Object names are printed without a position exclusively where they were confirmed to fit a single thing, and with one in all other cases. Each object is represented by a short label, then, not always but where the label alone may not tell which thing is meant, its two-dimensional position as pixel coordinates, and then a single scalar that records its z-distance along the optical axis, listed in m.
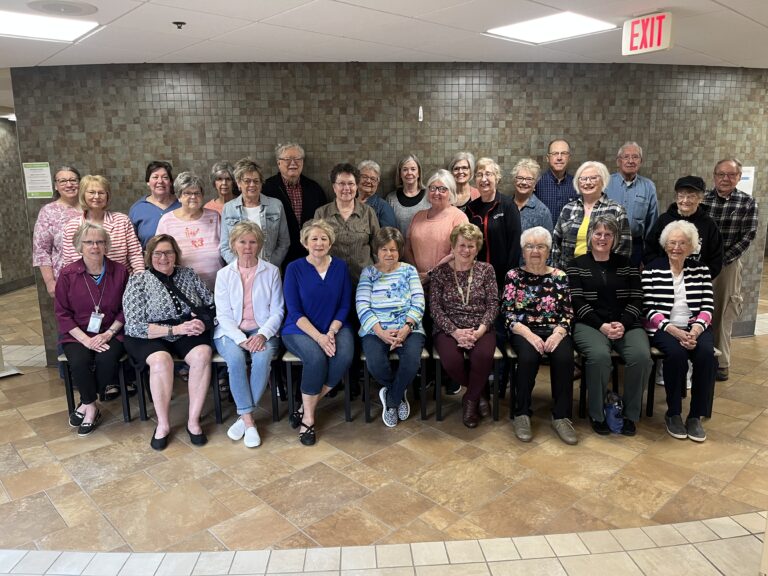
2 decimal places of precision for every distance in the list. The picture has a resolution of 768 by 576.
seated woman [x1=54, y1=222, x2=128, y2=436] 3.49
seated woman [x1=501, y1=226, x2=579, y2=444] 3.42
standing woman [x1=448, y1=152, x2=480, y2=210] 4.15
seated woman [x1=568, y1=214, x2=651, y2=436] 3.39
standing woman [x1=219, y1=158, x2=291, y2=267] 3.79
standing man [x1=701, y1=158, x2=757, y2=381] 4.07
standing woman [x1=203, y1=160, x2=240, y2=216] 4.11
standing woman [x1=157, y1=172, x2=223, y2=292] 3.74
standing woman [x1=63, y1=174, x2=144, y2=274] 3.81
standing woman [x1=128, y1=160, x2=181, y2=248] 3.98
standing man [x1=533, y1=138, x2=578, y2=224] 4.33
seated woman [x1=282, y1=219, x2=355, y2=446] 3.43
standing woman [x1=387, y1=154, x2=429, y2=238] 4.16
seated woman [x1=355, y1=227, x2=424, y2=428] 3.50
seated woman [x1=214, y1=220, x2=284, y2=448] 3.43
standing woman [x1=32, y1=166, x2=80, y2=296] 4.05
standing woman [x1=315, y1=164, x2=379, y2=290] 3.80
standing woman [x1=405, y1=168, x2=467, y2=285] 3.81
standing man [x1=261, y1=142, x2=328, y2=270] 4.20
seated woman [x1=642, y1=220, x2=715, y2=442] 3.41
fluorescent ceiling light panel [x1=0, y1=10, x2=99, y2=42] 3.27
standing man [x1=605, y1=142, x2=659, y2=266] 4.23
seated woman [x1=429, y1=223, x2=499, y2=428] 3.49
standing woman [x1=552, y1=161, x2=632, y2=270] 3.75
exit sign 3.26
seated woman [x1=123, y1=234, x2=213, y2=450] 3.40
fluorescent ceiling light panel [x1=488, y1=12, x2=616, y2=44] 3.46
